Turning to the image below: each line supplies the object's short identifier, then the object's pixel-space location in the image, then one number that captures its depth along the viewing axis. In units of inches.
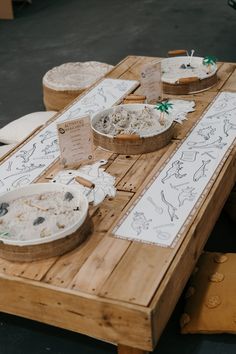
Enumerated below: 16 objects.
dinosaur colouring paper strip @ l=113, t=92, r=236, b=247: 69.6
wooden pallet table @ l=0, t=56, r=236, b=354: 59.7
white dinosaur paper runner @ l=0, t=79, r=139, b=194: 83.8
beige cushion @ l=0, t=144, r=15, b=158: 117.3
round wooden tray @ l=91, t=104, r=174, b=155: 86.5
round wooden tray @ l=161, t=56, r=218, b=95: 108.3
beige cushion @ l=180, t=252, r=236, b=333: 80.9
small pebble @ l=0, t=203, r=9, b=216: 69.9
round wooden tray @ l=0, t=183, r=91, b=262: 63.9
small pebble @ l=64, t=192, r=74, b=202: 72.1
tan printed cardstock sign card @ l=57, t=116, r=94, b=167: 81.0
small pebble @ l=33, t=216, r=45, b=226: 67.5
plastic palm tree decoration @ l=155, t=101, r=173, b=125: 92.3
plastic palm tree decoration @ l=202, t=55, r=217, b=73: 112.9
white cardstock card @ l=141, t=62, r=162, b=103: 102.7
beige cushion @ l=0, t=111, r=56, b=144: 127.4
